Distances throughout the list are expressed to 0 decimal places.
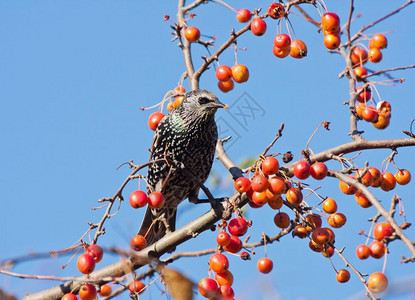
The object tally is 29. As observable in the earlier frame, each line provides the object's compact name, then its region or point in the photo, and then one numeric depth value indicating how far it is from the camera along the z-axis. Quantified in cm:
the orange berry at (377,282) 497
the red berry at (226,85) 928
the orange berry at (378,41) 859
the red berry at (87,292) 596
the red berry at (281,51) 798
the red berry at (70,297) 617
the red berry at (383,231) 573
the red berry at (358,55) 864
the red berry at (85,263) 593
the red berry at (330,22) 771
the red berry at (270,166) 602
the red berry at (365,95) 749
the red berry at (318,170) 611
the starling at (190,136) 991
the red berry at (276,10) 793
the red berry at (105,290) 769
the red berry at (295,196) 619
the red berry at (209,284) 577
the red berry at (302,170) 605
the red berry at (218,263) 605
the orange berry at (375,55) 847
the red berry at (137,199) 635
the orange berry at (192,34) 957
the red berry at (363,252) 600
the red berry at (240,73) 867
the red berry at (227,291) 585
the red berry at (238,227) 639
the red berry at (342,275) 653
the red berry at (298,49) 799
